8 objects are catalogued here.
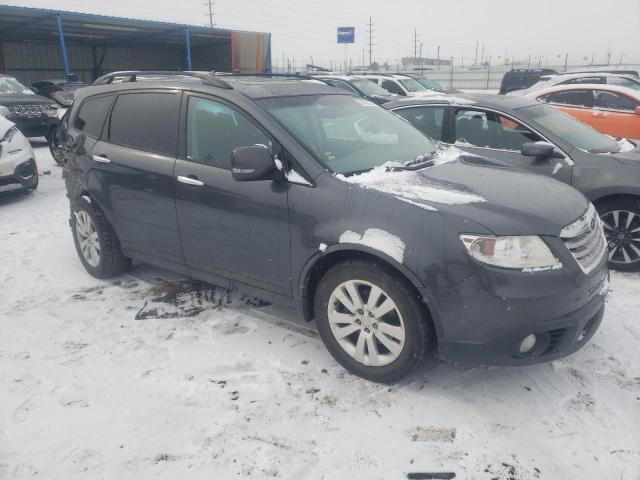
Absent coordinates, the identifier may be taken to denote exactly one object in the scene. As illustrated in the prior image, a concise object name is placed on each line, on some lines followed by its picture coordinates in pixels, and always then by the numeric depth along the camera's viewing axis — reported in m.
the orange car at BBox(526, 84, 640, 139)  7.82
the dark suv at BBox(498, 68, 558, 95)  19.33
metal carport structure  20.30
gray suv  2.53
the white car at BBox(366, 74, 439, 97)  14.83
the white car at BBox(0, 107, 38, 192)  6.85
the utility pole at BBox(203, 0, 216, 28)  62.42
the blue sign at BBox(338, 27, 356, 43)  35.97
